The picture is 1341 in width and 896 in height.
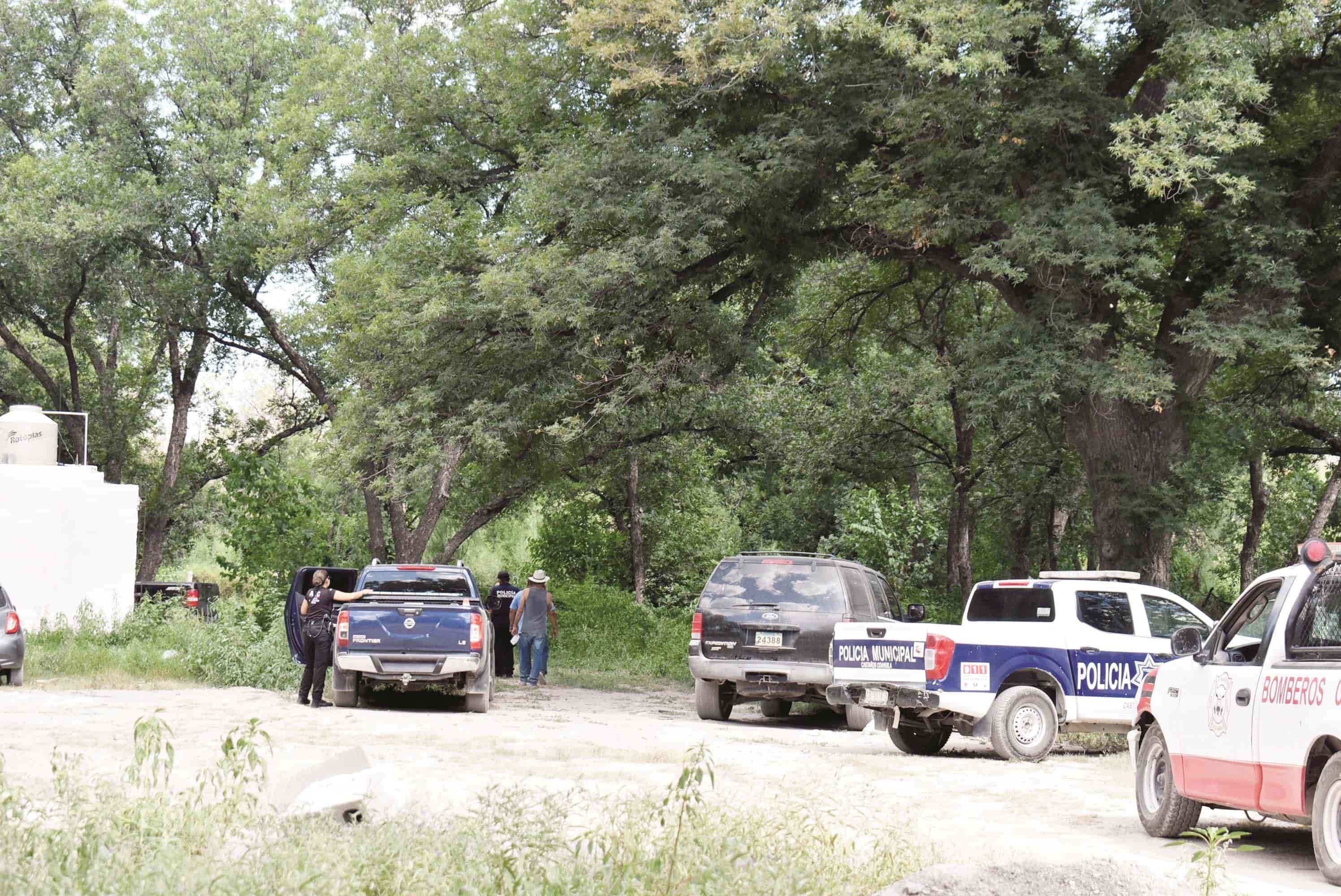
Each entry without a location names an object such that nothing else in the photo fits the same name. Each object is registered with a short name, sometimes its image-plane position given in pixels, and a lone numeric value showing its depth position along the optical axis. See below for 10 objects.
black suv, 16.67
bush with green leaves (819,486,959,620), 31.08
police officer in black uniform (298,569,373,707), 17.58
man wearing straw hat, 22.66
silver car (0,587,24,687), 19.67
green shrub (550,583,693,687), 27.25
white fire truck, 7.68
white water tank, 26.31
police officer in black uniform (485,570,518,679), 24.62
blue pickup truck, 17.39
